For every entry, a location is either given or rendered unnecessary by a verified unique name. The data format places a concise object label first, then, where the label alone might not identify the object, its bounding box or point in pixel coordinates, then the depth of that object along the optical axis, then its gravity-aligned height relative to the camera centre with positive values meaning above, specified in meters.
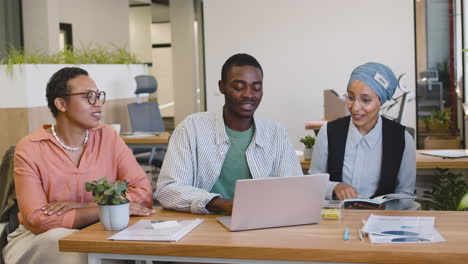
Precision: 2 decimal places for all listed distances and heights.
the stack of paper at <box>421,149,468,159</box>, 4.09 -0.47
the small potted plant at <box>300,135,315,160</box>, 4.20 -0.39
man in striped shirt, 2.62 -0.24
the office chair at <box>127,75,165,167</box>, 7.18 -0.25
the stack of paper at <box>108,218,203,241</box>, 2.09 -0.47
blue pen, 2.03 -0.47
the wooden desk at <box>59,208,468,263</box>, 1.86 -0.48
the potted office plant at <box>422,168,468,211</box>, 3.78 -0.68
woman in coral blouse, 2.52 -0.33
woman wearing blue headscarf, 2.93 -0.29
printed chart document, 1.98 -0.48
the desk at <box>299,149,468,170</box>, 3.95 -0.50
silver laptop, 2.10 -0.38
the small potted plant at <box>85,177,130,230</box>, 2.22 -0.39
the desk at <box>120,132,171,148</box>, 5.99 -0.46
